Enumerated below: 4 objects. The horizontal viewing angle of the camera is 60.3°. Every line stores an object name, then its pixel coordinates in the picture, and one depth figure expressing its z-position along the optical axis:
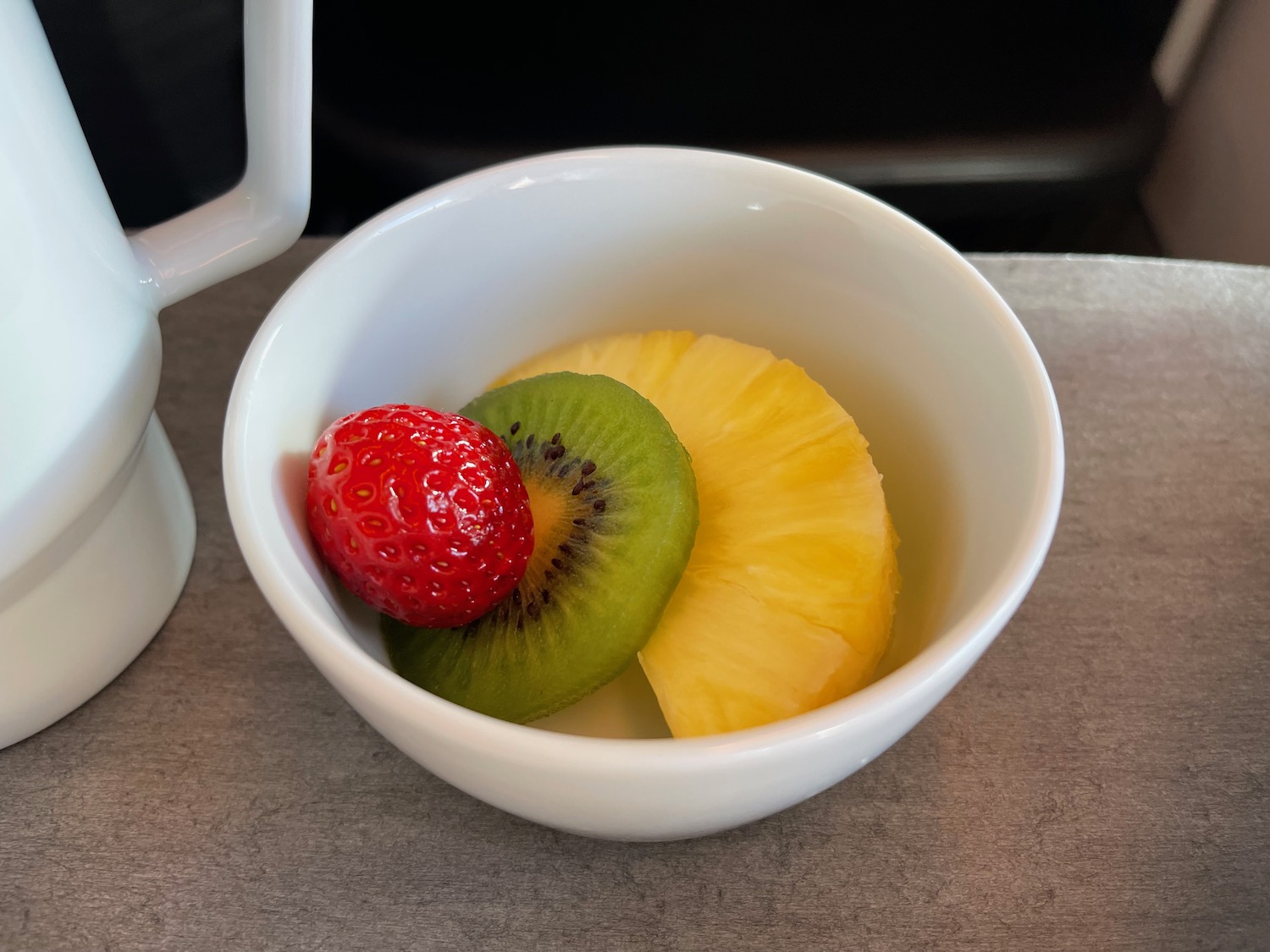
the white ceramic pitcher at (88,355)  0.11
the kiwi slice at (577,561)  0.13
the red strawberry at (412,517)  0.13
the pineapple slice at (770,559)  0.13
